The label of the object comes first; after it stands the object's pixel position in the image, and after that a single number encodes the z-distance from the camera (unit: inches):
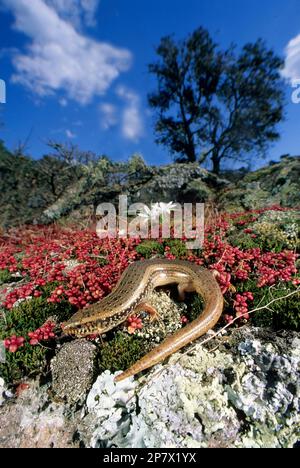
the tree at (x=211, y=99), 988.6
